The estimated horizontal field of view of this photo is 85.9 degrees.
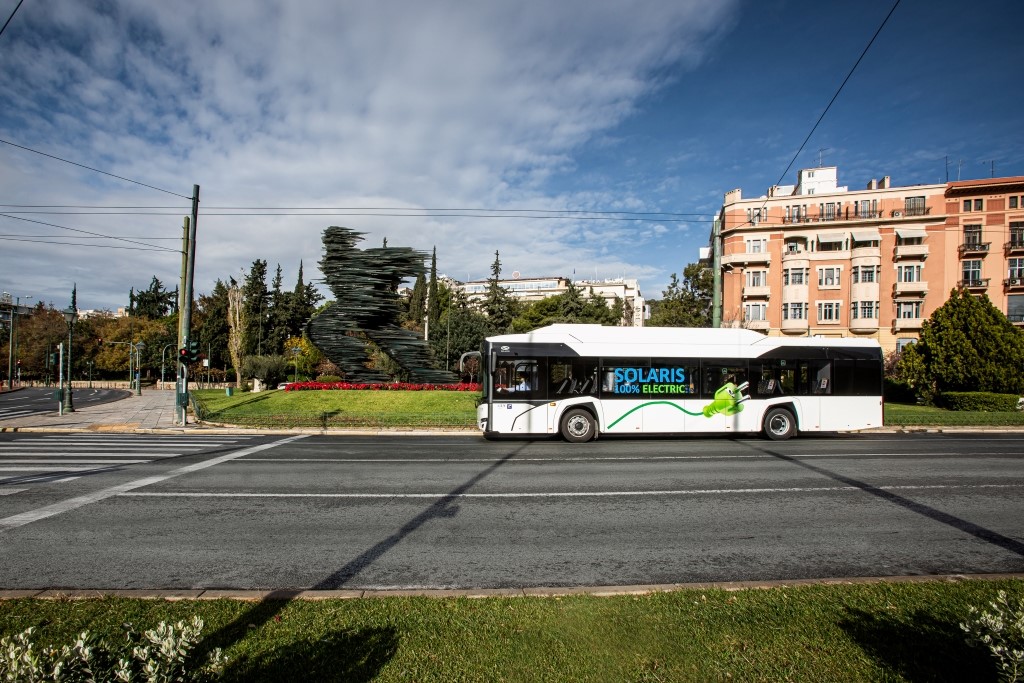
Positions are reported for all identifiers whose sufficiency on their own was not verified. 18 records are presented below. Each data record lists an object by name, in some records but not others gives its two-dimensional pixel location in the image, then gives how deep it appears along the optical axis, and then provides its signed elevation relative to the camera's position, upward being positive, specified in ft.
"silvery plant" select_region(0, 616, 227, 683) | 7.91 -4.70
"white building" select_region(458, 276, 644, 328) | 398.54 +60.74
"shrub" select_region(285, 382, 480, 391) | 95.25 -4.75
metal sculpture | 93.61 +10.25
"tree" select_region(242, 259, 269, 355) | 219.61 +19.71
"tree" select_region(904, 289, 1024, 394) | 96.68 +5.17
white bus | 52.06 -1.40
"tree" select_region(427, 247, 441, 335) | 218.79 +23.18
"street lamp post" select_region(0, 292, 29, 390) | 172.48 +1.58
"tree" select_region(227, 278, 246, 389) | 178.60 +10.86
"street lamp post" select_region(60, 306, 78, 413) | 88.79 +5.17
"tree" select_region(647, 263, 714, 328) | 168.76 +21.61
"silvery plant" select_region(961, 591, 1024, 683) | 9.43 -4.79
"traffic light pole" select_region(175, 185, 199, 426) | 67.41 +5.32
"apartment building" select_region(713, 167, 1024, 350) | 144.15 +32.37
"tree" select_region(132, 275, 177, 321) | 315.37 +29.53
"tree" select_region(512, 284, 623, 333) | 183.01 +20.01
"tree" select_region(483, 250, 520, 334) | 188.73 +19.00
